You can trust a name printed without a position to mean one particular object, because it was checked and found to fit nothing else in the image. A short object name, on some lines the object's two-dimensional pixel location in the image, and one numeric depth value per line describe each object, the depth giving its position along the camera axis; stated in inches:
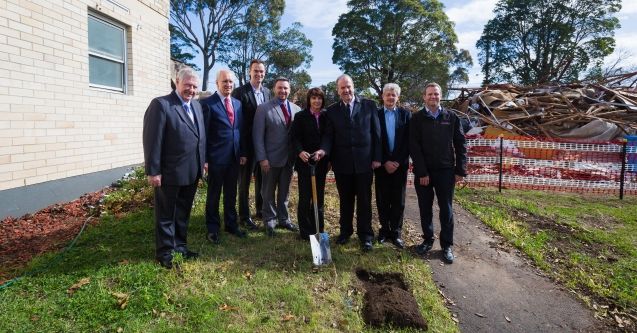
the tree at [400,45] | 1223.5
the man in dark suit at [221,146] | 178.7
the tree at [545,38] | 1295.5
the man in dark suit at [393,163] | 183.0
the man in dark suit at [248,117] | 200.4
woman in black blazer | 182.5
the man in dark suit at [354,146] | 177.5
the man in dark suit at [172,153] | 147.1
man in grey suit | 189.8
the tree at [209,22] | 1337.4
